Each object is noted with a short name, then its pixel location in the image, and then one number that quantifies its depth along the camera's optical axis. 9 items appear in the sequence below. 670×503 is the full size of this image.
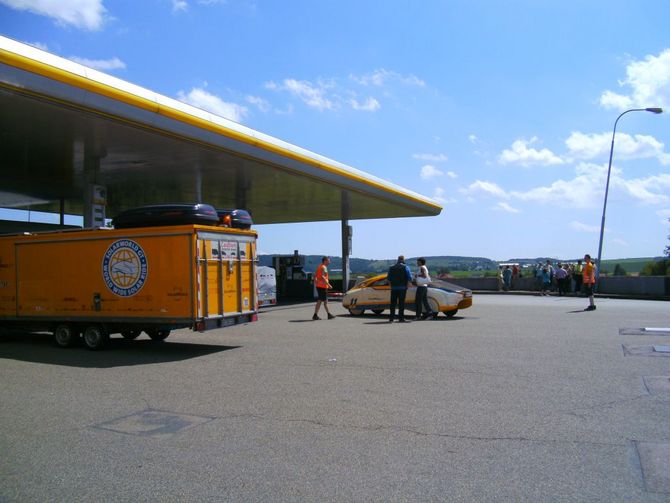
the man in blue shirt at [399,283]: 16.97
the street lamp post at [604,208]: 32.03
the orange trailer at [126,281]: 11.62
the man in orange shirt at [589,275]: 20.58
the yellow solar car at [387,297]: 18.17
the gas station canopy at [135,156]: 13.09
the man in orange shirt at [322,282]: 18.25
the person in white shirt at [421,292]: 17.89
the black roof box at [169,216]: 11.98
